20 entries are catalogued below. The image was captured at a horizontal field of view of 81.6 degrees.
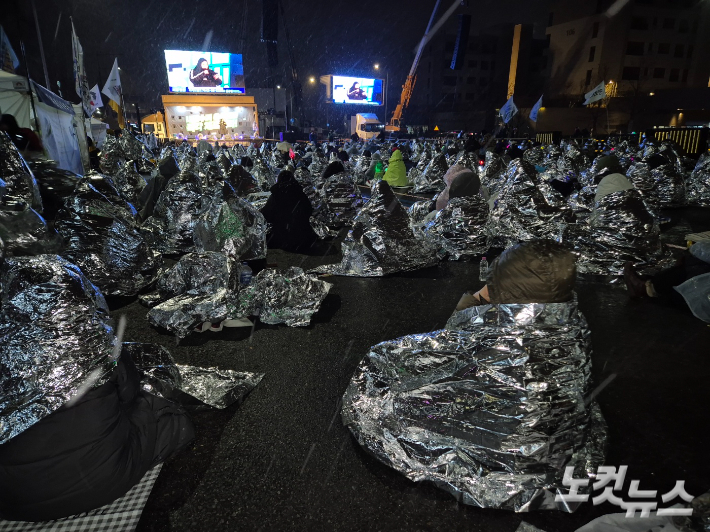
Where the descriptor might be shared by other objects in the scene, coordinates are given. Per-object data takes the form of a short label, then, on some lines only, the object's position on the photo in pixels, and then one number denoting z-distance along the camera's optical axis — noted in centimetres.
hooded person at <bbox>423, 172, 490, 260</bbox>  568
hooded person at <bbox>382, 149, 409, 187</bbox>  1161
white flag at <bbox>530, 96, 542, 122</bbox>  1414
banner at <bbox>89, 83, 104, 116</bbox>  1335
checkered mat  185
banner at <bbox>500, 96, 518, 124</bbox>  1448
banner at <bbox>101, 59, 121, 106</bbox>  1314
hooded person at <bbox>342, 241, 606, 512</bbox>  172
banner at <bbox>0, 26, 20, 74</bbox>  785
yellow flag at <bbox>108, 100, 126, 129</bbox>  1497
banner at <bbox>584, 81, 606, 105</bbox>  1469
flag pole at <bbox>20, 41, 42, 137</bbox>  776
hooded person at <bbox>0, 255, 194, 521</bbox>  154
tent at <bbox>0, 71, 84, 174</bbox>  777
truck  3682
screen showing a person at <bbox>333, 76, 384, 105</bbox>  4494
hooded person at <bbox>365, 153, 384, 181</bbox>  1361
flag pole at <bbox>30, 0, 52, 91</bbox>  1266
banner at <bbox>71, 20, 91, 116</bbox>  1037
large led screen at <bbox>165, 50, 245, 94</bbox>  3475
